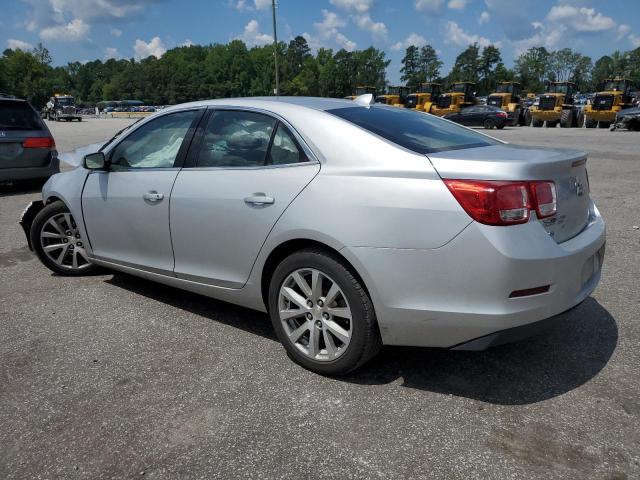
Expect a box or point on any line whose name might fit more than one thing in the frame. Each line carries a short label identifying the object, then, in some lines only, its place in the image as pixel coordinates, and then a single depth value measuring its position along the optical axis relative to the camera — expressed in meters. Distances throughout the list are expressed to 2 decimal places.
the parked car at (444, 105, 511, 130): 28.78
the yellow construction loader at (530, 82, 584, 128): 30.16
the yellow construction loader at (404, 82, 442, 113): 36.84
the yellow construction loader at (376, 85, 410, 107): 39.44
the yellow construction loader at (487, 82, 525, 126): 32.16
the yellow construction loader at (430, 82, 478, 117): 34.06
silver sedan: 2.52
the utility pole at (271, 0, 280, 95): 44.90
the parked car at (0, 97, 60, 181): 8.73
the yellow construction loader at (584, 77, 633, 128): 27.77
